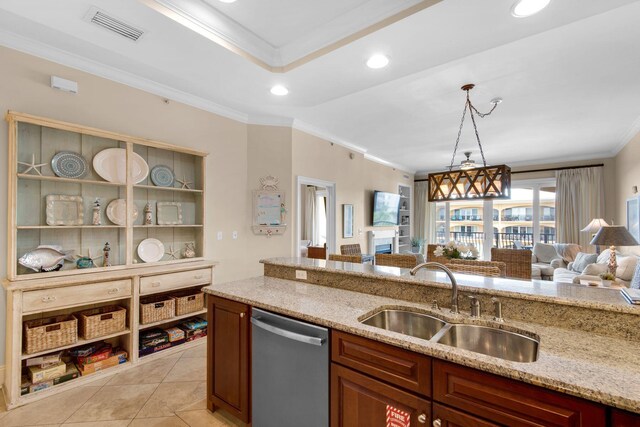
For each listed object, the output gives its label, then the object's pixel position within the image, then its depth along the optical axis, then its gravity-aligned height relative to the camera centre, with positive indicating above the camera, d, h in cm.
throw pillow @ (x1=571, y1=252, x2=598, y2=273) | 514 -72
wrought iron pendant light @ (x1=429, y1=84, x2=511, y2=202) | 303 +38
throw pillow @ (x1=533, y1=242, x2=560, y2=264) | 622 -69
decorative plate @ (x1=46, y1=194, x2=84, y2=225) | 257 +9
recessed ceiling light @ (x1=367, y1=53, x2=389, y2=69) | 245 +129
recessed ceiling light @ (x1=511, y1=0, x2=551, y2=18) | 180 +127
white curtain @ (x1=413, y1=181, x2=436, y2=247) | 840 +11
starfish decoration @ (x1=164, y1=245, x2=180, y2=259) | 339 -37
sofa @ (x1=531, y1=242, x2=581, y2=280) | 573 -76
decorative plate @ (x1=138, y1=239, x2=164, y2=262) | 314 -31
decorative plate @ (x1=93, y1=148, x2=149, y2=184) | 282 +52
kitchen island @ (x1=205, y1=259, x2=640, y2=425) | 100 -50
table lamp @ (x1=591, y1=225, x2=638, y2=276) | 360 -22
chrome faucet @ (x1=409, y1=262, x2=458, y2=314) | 161 -36
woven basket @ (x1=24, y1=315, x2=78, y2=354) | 227 -86
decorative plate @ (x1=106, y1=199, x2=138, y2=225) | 293 +8
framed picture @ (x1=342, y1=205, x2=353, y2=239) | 546 -3
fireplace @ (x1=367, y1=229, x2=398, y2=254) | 637 -49
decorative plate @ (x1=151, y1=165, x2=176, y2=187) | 323 +47
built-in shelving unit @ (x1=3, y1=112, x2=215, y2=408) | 227 -17
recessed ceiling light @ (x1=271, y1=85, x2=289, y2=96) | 311 +134
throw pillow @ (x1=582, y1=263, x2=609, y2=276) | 423 -69
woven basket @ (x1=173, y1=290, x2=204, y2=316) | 314 -86
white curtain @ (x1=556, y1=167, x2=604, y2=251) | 622 +36
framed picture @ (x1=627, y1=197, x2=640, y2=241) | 440 +4
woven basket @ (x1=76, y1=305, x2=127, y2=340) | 254 -86
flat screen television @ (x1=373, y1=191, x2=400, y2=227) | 635 +24
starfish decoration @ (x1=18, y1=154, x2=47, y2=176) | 244 +44
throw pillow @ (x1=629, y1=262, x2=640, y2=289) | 346 -70
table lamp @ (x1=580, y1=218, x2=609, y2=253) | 536 -11
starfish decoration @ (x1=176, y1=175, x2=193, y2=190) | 344 +42
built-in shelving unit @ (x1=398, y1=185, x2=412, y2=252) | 791 +0
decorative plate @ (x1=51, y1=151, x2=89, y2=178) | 259 +48
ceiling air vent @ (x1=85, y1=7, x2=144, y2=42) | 203 +136
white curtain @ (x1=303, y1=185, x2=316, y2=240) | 809 +22
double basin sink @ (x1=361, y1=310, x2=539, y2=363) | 140 -58
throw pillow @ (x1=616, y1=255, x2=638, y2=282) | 403 -66
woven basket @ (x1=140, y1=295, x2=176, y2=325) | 287 -86
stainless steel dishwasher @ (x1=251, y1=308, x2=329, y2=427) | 154 -82
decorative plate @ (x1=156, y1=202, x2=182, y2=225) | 329 +8
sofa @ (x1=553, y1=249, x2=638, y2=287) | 402 -72
